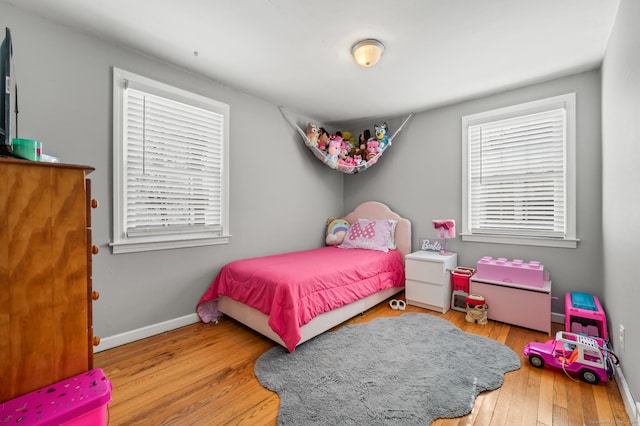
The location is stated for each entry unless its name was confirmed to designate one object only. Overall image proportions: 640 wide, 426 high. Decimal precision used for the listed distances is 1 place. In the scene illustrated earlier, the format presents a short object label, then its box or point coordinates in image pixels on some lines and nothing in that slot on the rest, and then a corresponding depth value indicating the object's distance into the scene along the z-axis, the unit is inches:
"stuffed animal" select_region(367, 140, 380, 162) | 142.3
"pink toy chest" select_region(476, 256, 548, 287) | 97.4
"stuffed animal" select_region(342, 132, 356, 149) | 152.4
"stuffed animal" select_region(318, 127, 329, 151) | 142.3
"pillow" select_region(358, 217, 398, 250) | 138.1
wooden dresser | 37.0
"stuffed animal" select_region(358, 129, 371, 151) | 150.5
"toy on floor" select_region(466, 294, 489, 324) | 102.8
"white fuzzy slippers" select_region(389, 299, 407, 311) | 119.1
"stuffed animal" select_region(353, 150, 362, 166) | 143.4
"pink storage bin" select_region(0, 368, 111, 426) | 33.3
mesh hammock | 138.2
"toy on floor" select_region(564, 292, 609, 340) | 81.6
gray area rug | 58.2
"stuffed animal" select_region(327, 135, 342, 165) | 139.4
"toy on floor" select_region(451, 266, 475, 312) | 113.7
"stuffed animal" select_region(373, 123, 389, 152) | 141.5
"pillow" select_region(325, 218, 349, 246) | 151.3
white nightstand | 113.0
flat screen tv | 43.0
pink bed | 81.7
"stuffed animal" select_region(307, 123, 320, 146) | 137.0
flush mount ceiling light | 82.1
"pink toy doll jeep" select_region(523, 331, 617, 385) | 67.4
